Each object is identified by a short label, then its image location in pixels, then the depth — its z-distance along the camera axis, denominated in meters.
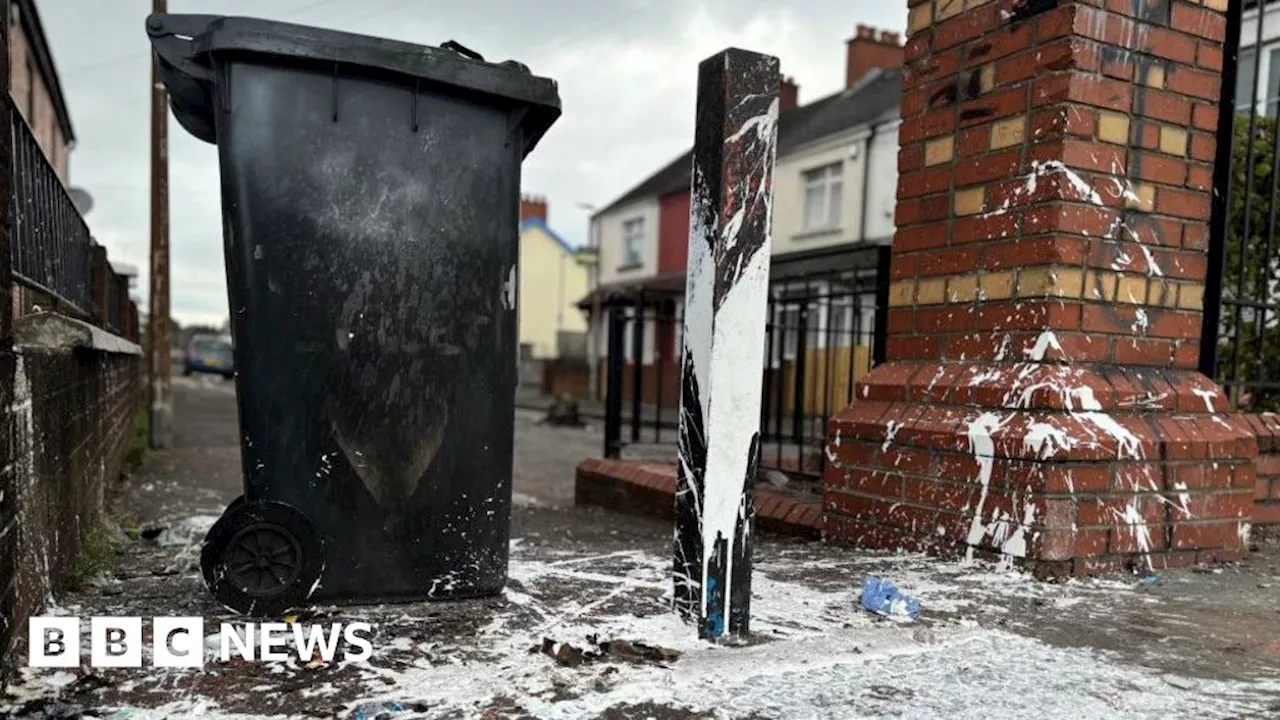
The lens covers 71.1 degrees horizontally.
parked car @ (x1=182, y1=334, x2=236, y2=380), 36.81
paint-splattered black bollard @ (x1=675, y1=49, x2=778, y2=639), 2.18
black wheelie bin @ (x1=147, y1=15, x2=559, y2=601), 2.33
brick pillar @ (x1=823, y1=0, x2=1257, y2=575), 2.82
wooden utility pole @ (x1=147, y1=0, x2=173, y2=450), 9.56
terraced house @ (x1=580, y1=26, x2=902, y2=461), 16.83
